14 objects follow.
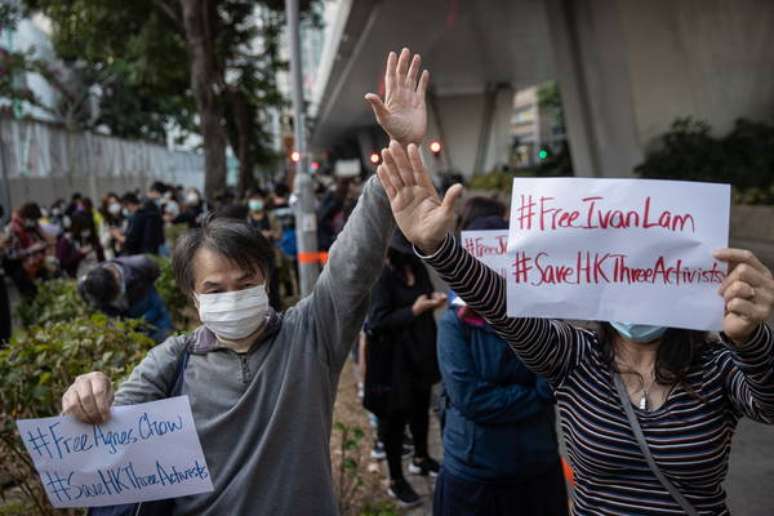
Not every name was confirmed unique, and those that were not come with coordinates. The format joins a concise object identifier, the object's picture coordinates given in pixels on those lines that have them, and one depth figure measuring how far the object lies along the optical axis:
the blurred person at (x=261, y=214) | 10.17
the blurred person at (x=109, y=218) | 14.55
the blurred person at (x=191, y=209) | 12.72
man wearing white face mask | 1.76
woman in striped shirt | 1.71
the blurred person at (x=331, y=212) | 9.15
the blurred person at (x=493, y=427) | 2.58
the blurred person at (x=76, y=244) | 11.42
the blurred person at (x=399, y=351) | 3.90
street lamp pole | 8.17
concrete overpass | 14.41
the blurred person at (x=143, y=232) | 9.70
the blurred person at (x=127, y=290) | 3.94
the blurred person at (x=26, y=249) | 9.98
